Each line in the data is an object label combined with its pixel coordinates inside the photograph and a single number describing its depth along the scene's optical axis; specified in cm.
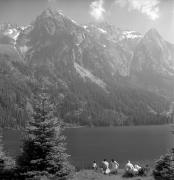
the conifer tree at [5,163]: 3292
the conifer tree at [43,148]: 3069
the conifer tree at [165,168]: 3275
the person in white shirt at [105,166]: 4282
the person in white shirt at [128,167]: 4014
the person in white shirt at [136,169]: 3916
